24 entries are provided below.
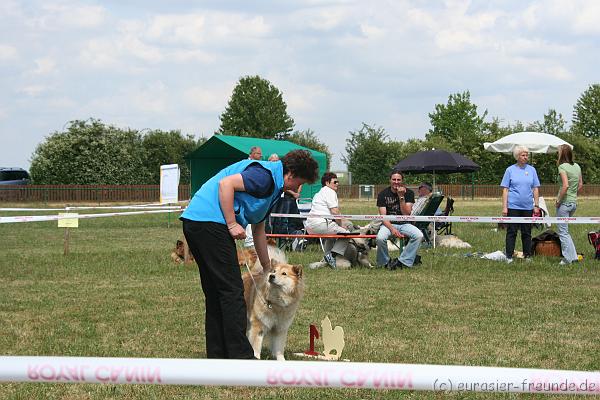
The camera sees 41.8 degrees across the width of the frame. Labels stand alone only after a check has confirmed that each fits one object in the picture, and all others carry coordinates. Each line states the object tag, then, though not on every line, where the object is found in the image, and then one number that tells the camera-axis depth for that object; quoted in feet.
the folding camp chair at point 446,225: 51.12
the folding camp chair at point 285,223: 43.45
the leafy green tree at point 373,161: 162.09
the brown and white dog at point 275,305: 17.53
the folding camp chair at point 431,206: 44.45
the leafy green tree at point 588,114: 203.21
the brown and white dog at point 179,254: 38.73
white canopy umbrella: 67.36
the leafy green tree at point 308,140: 196.45
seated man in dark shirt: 35.76
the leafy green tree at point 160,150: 159.53
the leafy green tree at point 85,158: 145.48
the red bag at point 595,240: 38.58
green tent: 70.79
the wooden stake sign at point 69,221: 40.27
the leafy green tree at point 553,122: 190.62
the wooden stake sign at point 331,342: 17.71
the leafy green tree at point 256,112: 207.62
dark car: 133.61
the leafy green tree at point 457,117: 221.66
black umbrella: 61.46
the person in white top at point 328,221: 36.78
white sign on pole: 68.03
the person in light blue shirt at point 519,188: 36.24
